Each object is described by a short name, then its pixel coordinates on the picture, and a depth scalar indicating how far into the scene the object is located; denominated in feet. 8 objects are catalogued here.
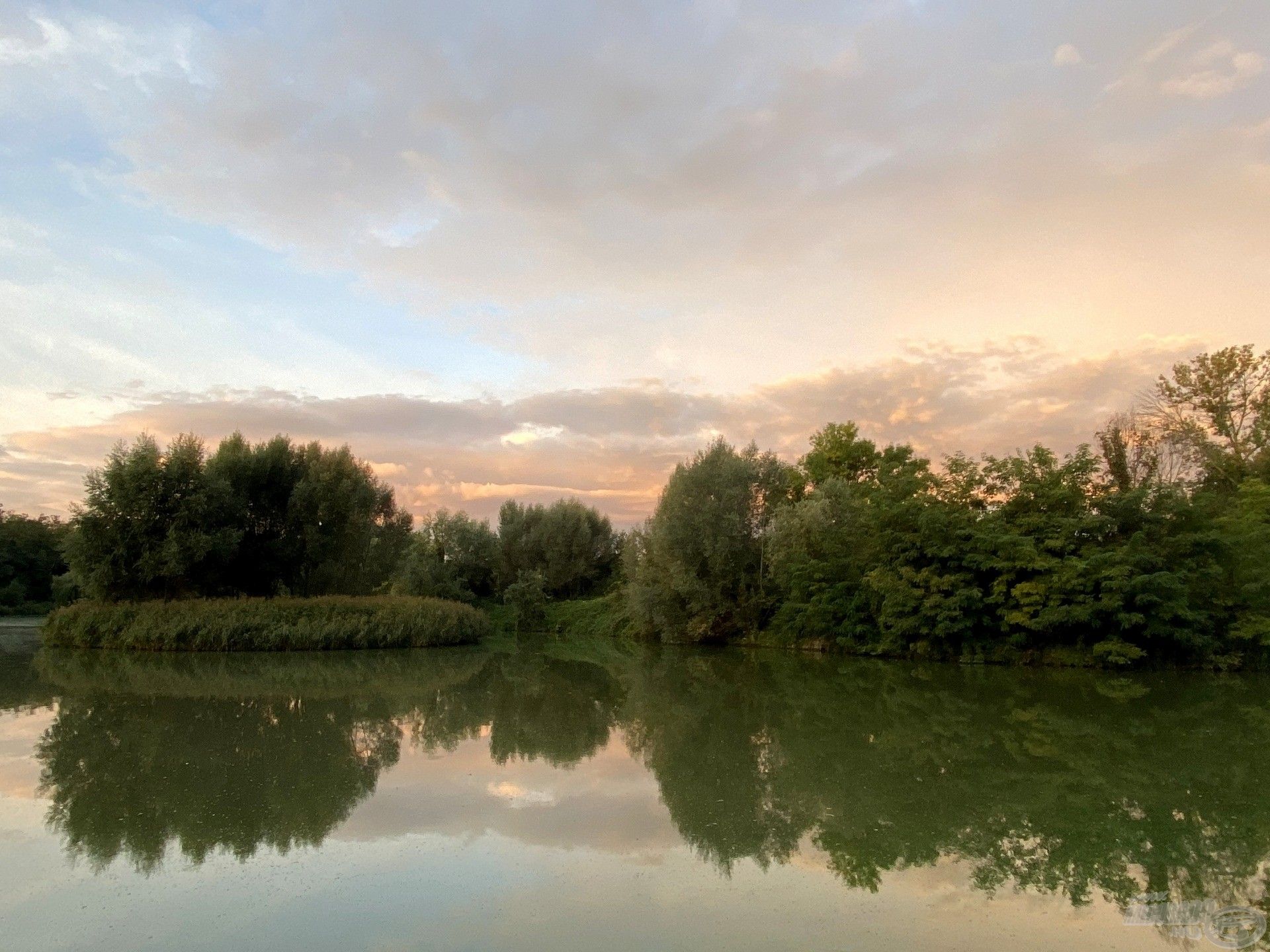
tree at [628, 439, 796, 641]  105.50
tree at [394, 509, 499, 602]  163.12
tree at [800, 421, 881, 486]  137.08
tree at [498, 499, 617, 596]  162.50
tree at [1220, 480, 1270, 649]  67.56
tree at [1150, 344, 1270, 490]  86.69
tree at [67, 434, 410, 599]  85.05
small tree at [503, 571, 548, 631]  135.74
